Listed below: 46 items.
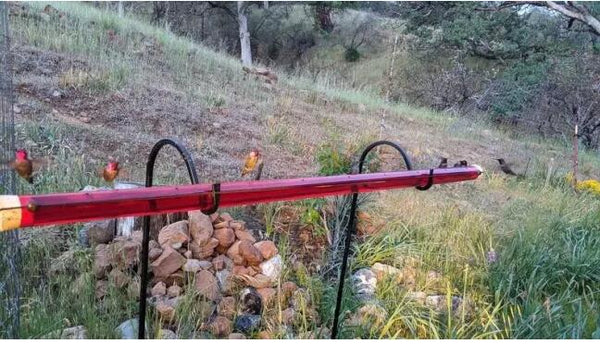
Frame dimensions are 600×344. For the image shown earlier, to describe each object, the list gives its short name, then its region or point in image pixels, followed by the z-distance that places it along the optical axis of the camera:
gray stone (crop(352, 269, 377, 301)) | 2.04
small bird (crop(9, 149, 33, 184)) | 1.49
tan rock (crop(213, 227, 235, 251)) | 2.16
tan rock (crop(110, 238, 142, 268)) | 1.90
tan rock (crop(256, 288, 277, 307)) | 1.91
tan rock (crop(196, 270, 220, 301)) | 1.86
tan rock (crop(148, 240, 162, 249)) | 2.01
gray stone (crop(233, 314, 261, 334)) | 1.77
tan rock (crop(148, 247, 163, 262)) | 1.94
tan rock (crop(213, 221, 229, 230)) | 2.20
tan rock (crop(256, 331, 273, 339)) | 1.70
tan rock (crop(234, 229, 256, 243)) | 2.21
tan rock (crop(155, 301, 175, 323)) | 1.72
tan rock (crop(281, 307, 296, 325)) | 1.81
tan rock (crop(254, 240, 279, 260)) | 2.16
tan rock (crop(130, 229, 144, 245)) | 2.04
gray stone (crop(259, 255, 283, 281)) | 2.06
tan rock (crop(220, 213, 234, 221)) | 2.26
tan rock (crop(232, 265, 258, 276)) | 2.07
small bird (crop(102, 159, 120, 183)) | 1.92
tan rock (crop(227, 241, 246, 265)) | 2.13
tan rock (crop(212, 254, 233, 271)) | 2.07
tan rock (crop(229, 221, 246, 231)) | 2.24
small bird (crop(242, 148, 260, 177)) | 2.38
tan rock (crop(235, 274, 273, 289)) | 2.01
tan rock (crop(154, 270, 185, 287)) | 1.94
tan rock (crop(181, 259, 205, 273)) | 1.96
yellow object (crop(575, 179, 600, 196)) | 3.98
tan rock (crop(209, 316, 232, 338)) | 1.72
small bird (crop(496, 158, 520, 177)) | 4.79
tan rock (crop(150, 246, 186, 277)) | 1.91
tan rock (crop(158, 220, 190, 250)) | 2.06
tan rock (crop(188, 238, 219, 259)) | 2.09
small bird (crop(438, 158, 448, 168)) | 1.41
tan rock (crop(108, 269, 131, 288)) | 1.82
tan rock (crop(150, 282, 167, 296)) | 1.86
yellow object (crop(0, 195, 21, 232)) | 0.65
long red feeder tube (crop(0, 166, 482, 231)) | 0.67
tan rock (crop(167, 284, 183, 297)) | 1.88
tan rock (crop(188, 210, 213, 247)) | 2.09
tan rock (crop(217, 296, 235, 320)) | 1.82
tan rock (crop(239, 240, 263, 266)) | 2.12
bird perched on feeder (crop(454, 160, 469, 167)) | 1.37
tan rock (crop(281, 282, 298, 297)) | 1.98
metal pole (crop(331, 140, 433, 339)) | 1.53
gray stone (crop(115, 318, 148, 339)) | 1.62
